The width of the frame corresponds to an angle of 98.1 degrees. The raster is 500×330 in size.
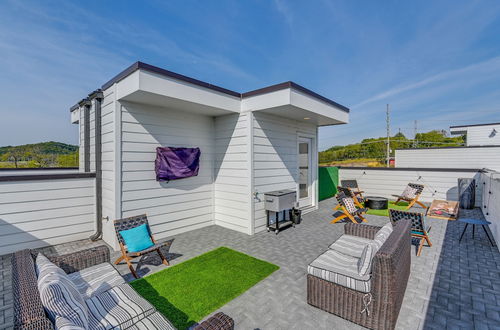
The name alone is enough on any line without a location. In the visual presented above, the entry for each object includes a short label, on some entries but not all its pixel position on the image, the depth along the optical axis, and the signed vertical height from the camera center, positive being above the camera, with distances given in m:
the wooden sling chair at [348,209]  5.91 -1.26
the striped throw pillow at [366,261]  2.39 -1.11
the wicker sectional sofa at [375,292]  2.14 -1.39
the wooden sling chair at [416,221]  4.06 -1.10
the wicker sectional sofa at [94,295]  1.32 -1.27
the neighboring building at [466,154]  11.48 +0.57
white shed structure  4.32 +0.53
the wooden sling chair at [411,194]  7.86 -1.14
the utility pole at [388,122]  20.92 +4.02
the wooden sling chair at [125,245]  3.40 -1.29
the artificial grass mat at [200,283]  2.59 -1.74
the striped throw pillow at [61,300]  1.42 -0.96
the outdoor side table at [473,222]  4.38 -1.20
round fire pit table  7.55 -1.40
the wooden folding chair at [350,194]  7.62 -1.10
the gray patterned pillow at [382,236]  2.62 -0.96
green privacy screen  9.74 -0.84
